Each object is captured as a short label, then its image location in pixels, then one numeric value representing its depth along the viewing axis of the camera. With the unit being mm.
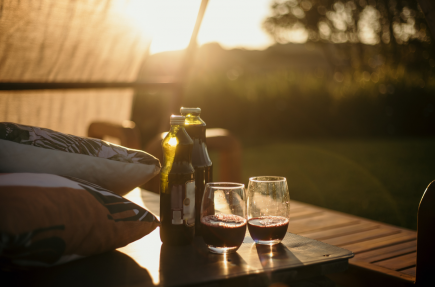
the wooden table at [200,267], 922
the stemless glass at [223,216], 1013
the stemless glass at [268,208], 1091
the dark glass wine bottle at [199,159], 1163
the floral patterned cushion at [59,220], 873
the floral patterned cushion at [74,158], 1126
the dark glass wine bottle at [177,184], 1074
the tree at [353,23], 19812
